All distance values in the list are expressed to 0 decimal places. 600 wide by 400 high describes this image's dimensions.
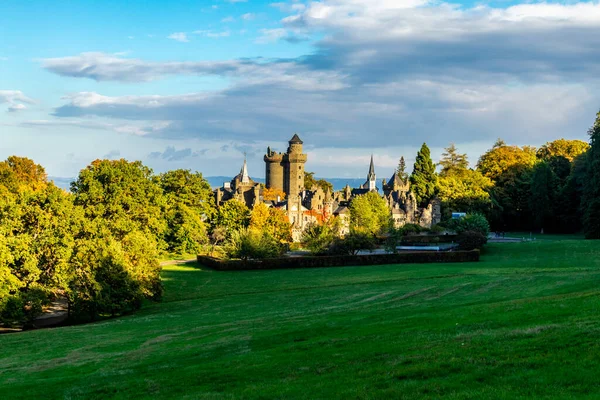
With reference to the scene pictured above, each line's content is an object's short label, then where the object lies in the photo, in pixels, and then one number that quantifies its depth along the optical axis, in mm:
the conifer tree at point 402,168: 178375
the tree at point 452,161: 146625
